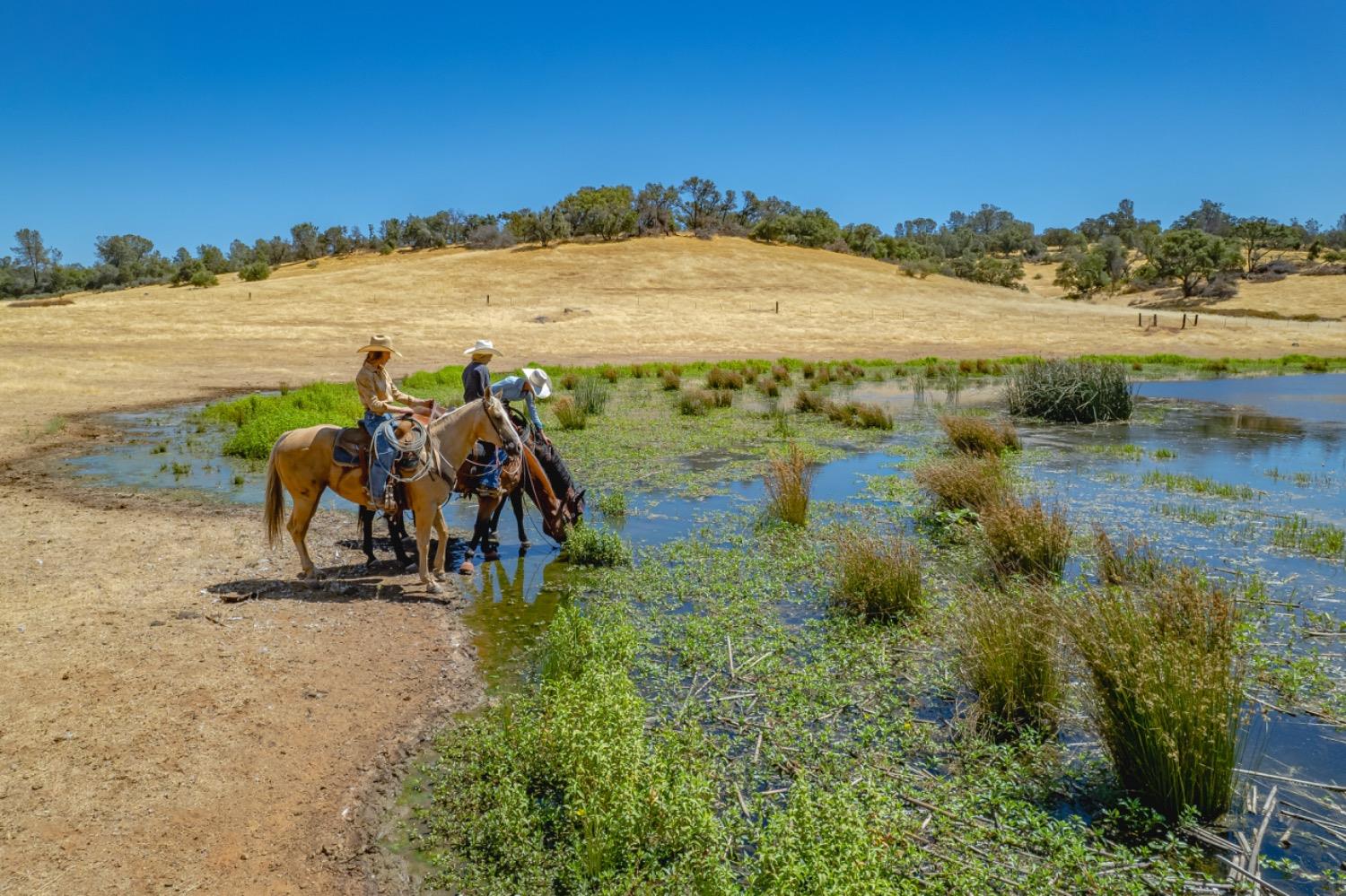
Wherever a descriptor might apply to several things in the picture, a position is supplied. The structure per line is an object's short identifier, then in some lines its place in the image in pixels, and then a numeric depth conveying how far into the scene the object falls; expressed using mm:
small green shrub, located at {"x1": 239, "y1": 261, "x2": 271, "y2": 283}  57375
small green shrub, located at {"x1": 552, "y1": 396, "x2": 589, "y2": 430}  17953
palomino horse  7793
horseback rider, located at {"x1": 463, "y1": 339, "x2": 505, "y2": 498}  8531
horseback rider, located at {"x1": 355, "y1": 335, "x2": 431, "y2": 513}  7457
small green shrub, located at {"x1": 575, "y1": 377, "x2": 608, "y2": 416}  19969
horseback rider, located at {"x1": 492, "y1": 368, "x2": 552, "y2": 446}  8680
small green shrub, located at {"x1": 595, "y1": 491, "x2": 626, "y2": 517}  10781
